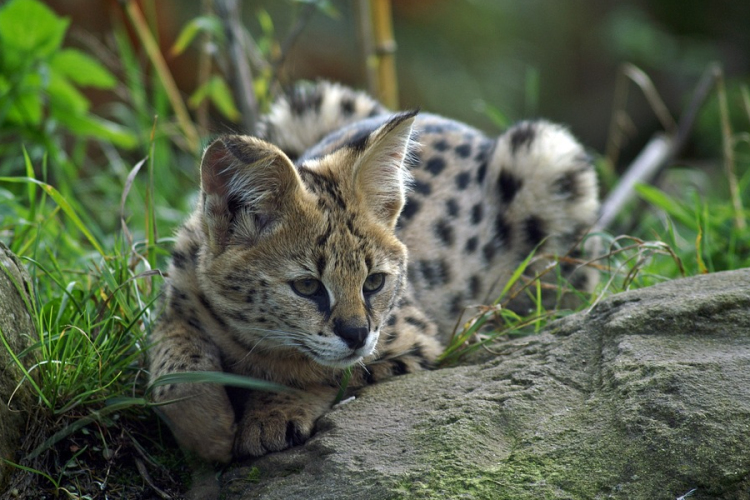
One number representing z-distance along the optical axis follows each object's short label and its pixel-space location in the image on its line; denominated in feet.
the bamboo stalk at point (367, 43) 43.32
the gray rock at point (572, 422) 18.39
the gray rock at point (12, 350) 19.89
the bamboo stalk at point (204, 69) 44.60
